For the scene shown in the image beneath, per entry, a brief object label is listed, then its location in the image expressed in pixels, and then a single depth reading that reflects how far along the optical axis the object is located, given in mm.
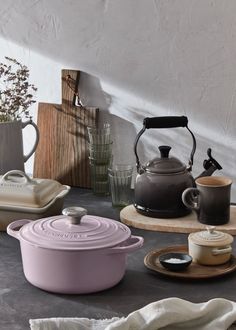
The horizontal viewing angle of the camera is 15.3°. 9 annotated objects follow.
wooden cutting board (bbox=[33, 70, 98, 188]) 2461
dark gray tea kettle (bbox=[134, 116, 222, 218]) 2125
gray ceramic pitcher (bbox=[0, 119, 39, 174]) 2312
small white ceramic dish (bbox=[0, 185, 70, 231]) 2073
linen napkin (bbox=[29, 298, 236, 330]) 1596
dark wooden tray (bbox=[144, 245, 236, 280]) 1815
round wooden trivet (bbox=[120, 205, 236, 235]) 2086
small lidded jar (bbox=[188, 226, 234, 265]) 1861
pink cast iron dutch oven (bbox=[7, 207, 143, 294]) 1745
